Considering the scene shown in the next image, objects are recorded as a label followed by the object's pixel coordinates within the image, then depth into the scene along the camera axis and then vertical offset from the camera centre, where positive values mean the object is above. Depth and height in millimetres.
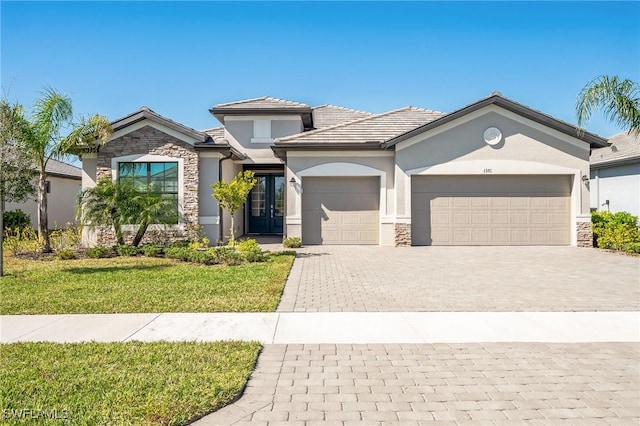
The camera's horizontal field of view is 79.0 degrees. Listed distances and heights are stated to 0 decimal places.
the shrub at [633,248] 13741 -1357
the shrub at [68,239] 14852 -1091
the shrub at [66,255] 12602 -1435
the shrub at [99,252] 12992 -1407
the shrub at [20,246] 13789 -1253
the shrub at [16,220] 19891 -471
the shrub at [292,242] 15359 -1262
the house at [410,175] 15602 +1433
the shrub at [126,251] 13352 -1391
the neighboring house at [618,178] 18219 +1585
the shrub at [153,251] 13133 -1369
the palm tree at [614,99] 10898 +3135
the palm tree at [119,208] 13781 +98
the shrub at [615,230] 14523 -800
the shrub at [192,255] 11656 -1378
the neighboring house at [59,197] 23527 +923
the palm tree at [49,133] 12859 +2688
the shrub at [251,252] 11812 -1275
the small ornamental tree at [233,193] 12141 +548
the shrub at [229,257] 11523 -1396
